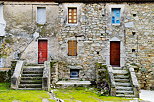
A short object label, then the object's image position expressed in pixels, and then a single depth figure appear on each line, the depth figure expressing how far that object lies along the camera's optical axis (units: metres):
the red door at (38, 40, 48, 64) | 14.89
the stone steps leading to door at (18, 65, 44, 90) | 11.59
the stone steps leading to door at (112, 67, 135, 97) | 11.46
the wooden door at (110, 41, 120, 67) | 14.81
